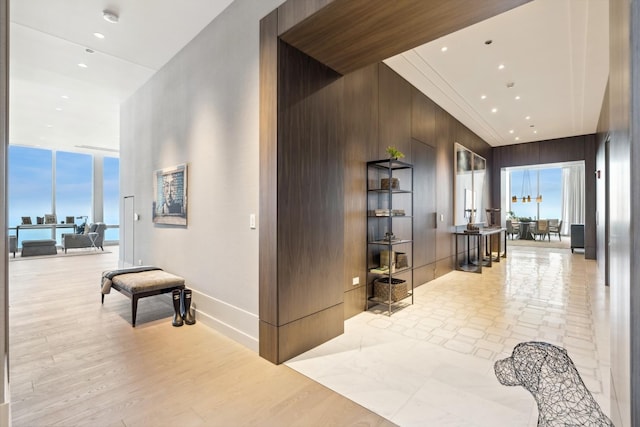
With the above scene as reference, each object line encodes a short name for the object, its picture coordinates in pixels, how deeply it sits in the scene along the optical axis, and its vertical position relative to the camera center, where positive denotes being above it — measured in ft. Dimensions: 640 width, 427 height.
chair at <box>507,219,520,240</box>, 44.66 -2.33
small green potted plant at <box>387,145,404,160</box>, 12.93 +2.48
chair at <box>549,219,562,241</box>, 45.34 -2.22
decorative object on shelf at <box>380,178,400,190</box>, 13.23 +1.22
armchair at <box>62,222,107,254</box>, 31.22 -2.79
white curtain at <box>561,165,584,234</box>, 47.39 +2.40
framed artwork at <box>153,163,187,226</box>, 13.04 +0.76
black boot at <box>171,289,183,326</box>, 11.44 -3.75
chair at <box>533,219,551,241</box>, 43.71 -2.38
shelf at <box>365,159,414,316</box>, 12.89 -1.29
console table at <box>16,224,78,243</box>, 31.91 -1.51
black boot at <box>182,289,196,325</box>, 11.62 -3.66
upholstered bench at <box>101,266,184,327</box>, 11.28 -2.73
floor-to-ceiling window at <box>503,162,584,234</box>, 48.55 +3.05
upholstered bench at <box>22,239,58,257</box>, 28.60 -3.32
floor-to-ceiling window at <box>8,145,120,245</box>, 35.73 +2.70
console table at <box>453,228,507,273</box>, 21.38 -2.95
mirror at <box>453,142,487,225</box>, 22.38 +2.12
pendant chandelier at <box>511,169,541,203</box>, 51.03 +4.44
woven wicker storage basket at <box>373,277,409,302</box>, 12.76 -3.33
